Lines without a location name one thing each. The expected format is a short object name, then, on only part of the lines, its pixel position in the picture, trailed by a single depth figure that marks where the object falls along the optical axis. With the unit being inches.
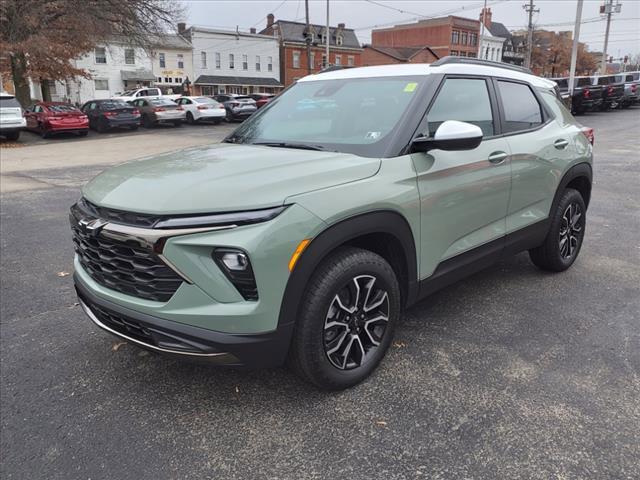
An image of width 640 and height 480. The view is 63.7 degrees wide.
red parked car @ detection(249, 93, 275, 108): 1204.8
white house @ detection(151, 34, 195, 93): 1996.8
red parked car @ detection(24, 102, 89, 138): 829.8
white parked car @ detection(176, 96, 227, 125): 1057.5
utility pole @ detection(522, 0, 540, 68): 1840.1
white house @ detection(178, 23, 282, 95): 2078.0
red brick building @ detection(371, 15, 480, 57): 2974.9
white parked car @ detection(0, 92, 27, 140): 738.2
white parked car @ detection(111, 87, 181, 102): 1359.5
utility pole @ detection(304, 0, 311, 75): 1318.9
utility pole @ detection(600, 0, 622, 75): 1740.9
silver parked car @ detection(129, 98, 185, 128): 1009.5
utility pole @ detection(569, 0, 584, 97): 970.0
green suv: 91.4
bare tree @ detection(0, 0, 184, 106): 844.0
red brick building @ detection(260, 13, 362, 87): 2316.7
